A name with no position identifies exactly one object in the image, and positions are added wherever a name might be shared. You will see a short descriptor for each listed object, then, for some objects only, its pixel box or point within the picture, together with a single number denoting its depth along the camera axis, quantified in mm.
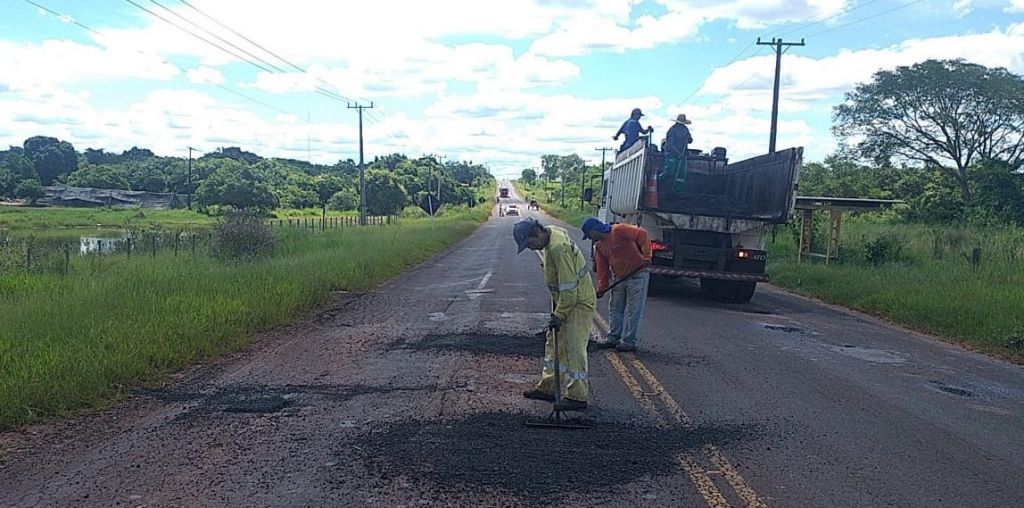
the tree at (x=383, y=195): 67000
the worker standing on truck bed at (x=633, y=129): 17094
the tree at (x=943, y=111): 41469
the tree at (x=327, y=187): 84250
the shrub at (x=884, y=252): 21109
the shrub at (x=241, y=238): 21375
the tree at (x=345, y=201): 79312
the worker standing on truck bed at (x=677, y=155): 14773
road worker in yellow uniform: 6664
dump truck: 14117
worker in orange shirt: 9125
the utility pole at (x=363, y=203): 48688
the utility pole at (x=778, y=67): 30953
